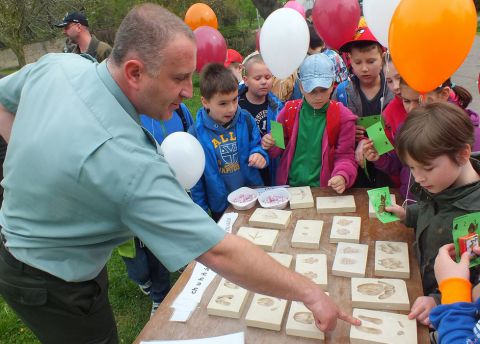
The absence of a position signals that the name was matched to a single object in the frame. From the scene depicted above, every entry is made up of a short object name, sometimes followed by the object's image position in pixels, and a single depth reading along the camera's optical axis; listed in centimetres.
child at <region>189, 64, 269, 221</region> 265
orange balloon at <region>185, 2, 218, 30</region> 471
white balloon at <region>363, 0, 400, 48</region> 229
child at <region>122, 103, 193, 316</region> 278
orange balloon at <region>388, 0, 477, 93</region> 171
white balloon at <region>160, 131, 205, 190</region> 217
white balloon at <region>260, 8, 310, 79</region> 267
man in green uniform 117
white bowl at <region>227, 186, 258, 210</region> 226
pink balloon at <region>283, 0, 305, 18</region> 489
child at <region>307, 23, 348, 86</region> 388
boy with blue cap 241
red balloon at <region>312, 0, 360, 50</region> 283
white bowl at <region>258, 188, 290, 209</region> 223
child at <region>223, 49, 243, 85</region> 441
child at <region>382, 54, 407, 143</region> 233
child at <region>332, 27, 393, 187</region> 275
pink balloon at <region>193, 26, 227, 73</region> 338
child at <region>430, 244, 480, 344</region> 112
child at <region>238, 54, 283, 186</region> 326
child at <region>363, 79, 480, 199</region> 203
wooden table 135
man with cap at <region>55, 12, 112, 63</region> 509
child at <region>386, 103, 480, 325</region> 149
